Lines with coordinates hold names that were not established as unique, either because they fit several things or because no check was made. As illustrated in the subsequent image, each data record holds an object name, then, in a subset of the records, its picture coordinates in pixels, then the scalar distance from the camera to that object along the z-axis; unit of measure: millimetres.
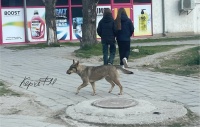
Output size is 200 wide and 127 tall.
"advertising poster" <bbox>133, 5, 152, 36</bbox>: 30156
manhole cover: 7895
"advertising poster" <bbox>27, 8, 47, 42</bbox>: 26844
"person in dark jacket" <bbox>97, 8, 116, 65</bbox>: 13288
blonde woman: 12992
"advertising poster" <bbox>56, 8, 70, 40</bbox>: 27641
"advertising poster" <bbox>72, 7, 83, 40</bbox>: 28019
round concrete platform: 7199
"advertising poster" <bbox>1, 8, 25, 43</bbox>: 26062
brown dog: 9609
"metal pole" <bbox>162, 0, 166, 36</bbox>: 30766
